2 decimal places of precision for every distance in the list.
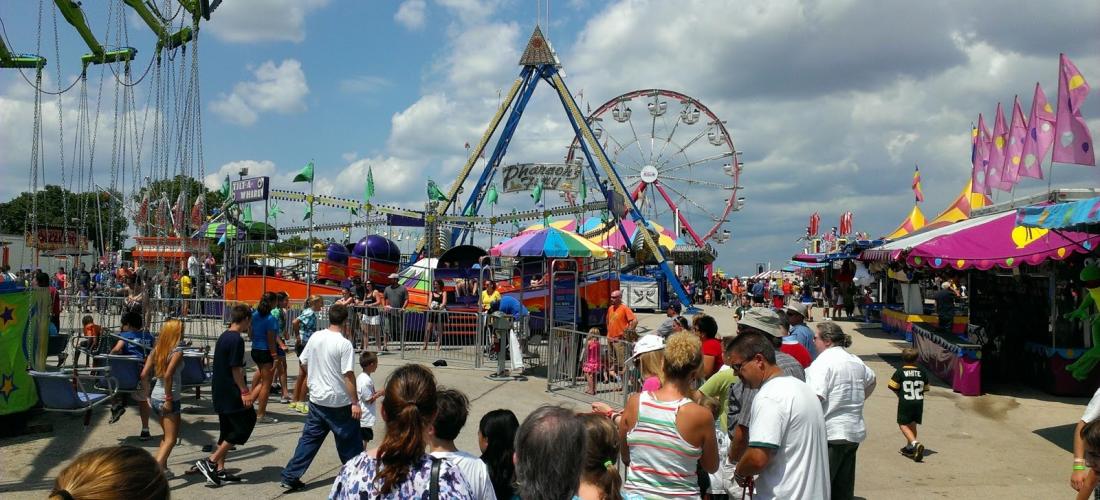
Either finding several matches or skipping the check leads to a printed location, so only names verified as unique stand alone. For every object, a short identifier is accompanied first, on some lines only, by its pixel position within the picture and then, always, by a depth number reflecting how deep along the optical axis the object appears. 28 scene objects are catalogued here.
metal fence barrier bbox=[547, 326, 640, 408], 10.52
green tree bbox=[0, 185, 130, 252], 63.78
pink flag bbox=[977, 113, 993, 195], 20.11
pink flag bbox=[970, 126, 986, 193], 20.13
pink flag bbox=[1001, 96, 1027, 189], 17.02
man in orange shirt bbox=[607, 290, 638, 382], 10.66
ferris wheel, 40.69
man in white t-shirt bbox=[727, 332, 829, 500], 3.68
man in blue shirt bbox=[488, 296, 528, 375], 12.50
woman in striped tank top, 3.69
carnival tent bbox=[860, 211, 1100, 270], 11.55
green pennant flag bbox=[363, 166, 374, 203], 28.45
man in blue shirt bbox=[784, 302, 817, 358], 8.15
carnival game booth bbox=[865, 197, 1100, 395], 12.47
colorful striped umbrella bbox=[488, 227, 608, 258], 16.95
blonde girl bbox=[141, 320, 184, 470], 6.55
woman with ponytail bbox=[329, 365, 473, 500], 2.89
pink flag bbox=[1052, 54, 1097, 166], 12.62
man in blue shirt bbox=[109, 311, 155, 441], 8.42
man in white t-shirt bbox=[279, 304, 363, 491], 6.24
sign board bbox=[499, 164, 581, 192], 23.73
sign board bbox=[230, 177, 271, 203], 15.22
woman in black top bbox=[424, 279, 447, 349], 14.09
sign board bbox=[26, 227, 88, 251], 33.25
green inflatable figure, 9.61
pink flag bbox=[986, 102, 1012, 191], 18.61
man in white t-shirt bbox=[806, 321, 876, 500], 5.25
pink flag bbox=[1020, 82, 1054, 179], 14.65
